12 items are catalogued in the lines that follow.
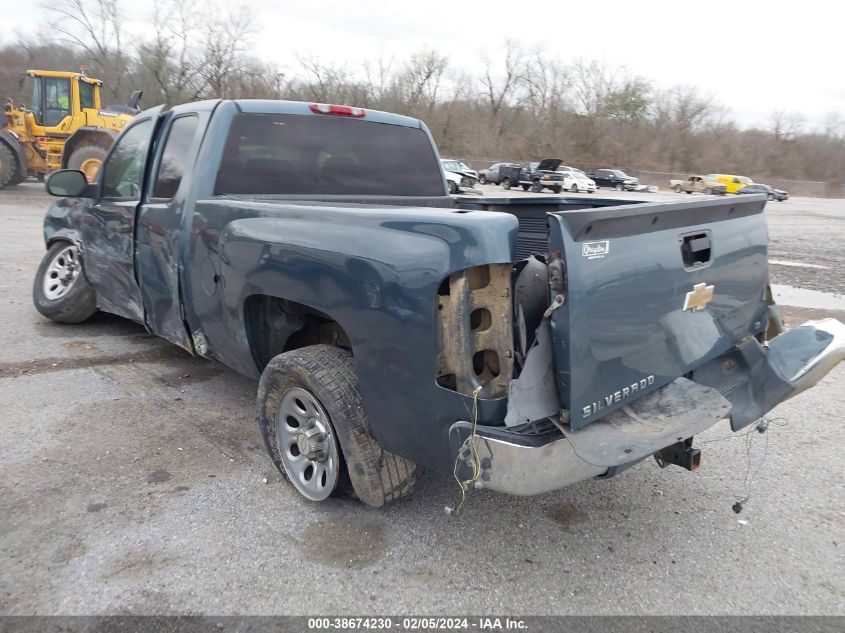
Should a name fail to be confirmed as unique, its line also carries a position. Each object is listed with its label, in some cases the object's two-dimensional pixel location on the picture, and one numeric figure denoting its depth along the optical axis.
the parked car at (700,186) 46.38
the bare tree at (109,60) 48.47
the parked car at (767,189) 39.49
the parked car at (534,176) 37.00
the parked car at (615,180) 46.16
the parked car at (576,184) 37.75
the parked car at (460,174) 30.39
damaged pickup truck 2.31
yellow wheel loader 17.98
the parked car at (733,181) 45.44
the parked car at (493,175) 41.95
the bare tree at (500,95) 74.50
